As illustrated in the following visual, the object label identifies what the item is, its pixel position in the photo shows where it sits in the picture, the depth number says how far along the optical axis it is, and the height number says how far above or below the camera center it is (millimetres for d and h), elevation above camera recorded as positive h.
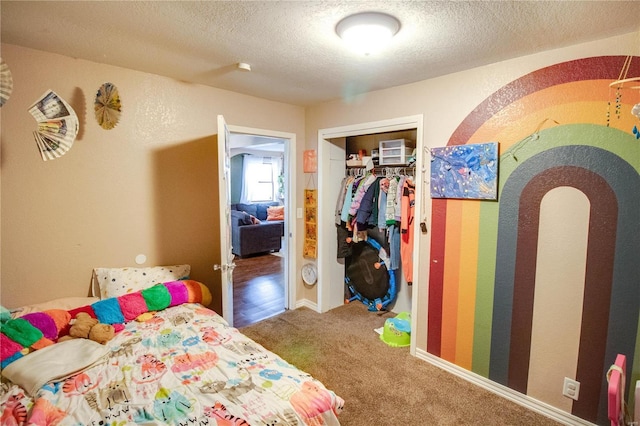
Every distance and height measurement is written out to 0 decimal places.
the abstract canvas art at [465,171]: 2184 +120
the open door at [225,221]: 2371 -276
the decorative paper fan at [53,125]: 2029 +379
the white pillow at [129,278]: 2279 -705
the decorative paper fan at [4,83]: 1613 +504
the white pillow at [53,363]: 1475 -892
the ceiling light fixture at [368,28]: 1560 +802
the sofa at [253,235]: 5941 -942
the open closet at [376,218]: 3201 -317
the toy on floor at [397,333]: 2891 -1320
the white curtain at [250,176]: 7766 +222
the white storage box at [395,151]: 3176 +364
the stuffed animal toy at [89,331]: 1871 -866
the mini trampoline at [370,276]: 3586 -1028
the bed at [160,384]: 1300 -927
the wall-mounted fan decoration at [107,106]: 2248 +549
